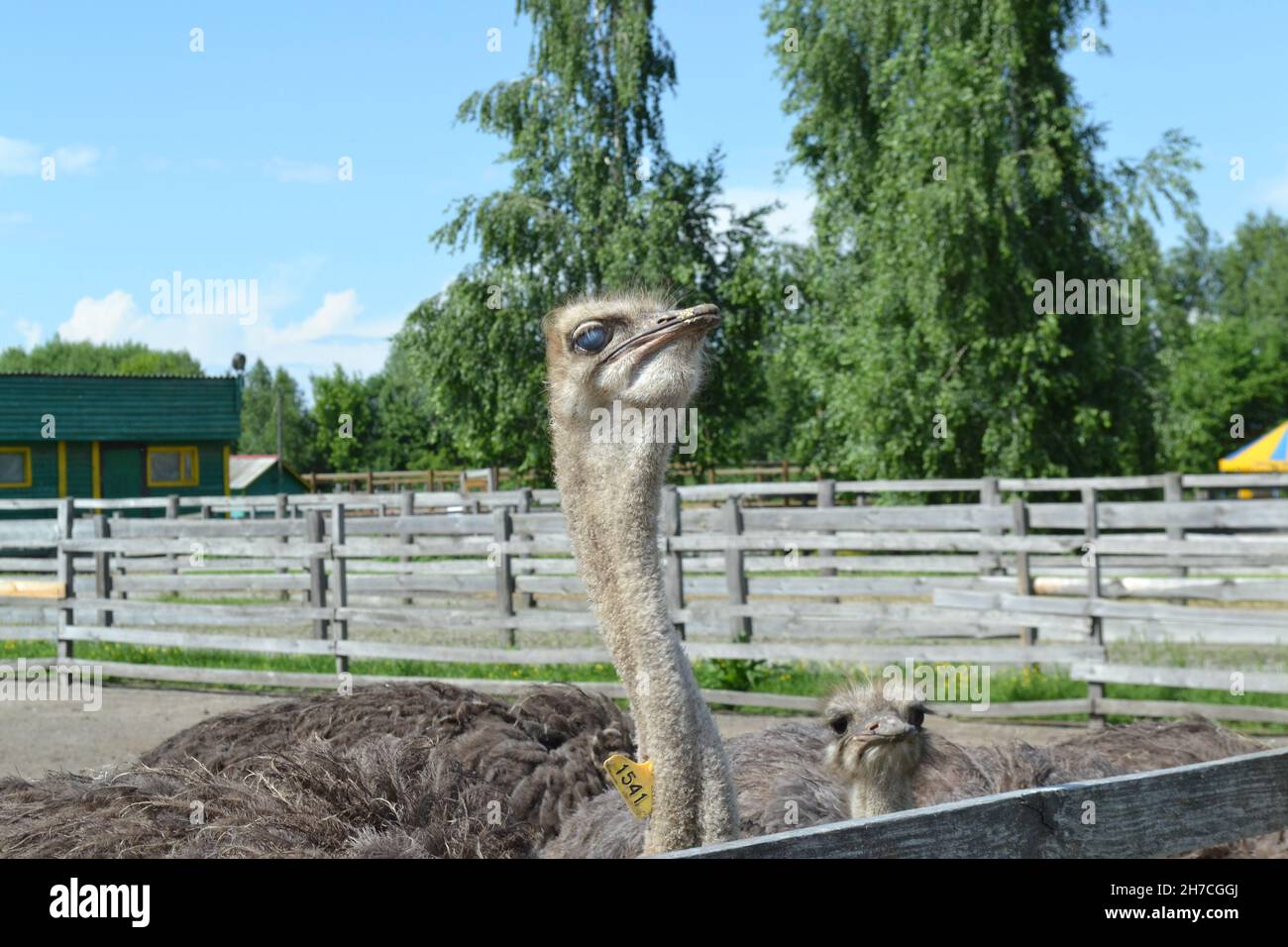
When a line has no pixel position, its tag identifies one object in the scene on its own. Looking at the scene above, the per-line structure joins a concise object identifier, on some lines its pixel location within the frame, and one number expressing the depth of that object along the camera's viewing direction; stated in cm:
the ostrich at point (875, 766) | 342
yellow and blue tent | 2852
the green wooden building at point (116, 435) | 2700
